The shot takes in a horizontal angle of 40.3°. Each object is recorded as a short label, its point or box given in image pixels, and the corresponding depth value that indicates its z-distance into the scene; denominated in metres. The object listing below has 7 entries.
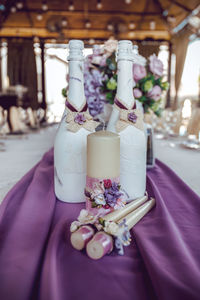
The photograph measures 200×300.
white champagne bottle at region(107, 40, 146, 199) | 0.64
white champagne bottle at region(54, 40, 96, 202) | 0.63
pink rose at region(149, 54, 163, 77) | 0.90
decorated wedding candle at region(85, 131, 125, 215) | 0.48
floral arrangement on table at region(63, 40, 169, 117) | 0.88
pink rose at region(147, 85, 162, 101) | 0.91
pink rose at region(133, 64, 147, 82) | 0.83
